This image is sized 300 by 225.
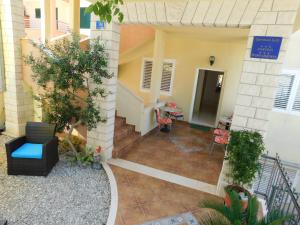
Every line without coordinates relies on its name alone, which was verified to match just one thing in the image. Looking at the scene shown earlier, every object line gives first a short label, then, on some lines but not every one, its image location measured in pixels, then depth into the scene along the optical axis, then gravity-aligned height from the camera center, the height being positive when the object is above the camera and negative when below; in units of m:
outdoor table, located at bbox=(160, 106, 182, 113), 8.14 -1.40
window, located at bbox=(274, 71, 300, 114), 6.66 -0.21
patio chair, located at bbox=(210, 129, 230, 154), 6.17 -1.81
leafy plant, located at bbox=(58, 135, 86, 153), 5.56 -2.20
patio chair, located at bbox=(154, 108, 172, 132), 7.44 -1.69
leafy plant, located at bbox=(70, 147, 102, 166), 4.95 -2.23
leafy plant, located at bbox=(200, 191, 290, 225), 2.27 -1.52
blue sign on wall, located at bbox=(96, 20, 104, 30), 4.56 +0.94
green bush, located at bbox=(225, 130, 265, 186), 3.55 -1.25
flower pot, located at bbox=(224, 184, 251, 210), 3.54 -1.96
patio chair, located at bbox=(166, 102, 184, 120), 8.12 -1.53
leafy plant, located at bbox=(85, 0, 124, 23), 1.77 +0.50
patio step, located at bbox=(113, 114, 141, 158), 5.67 -2.10
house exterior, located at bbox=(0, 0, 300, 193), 3.50 +0.45
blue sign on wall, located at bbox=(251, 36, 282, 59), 3.35 +0.62
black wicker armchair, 4.21 -1.94
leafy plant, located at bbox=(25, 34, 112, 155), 4.20 -0.26
